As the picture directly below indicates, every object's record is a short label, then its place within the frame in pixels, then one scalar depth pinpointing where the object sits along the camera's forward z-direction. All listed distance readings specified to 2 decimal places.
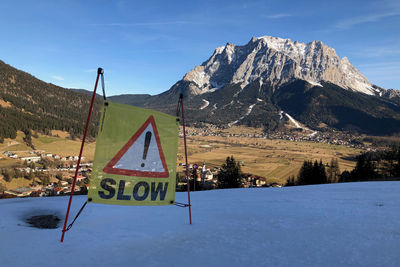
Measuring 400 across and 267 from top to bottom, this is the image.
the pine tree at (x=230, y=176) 31.52
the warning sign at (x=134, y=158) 4.75
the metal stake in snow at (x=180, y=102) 5.50
